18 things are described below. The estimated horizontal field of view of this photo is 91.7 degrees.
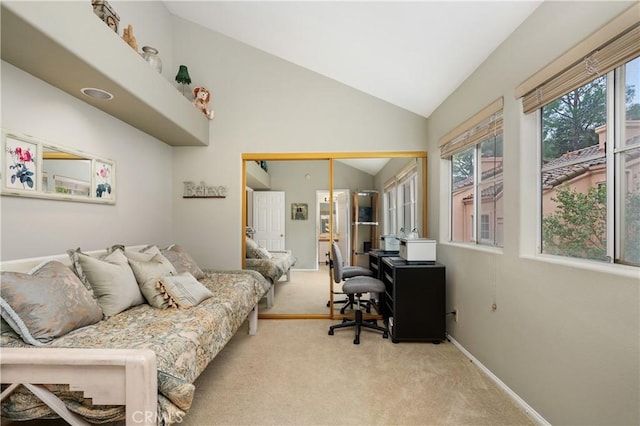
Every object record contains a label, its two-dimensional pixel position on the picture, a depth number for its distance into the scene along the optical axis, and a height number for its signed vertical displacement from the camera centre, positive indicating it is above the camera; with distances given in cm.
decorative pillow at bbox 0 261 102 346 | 148 -47
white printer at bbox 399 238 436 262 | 311 -38
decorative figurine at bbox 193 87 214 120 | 363 +135
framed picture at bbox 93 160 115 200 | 253 +28
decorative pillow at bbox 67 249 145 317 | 201 -46
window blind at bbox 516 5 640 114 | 126 +72
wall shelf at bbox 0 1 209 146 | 153 +89
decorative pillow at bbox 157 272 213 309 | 219 -57
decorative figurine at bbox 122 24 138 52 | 247 +140
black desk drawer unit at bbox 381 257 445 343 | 298 -87
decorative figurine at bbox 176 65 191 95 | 359 +158
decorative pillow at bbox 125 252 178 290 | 228 -43
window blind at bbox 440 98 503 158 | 230 +72
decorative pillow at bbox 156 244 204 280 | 288 -46
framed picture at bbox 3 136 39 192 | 180 +29
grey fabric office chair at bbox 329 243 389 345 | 314 -80
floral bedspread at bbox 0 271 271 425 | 126 -69
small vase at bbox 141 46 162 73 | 274 +139
